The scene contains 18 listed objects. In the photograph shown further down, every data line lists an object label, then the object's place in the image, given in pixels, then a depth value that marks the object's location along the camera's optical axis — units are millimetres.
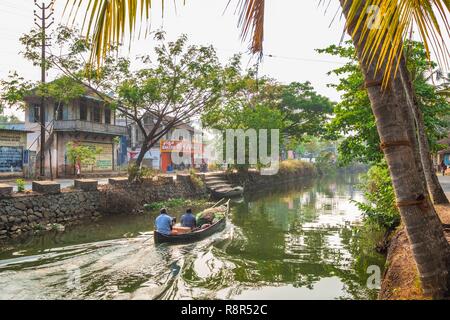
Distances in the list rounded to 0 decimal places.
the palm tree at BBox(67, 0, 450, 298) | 3229
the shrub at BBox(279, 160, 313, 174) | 46147
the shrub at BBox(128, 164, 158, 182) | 21422
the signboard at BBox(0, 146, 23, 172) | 22891
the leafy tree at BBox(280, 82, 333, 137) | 40750
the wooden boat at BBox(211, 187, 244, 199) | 28581
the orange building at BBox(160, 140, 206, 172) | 42781
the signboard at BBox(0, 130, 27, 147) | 22709
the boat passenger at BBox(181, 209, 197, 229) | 13468
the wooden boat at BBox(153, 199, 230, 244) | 12406
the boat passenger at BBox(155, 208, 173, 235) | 12594
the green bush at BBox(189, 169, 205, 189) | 28317
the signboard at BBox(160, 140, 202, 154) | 42619
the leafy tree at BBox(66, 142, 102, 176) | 22797
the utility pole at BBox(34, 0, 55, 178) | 19031
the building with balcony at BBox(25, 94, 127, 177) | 27750
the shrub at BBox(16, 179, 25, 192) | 15653
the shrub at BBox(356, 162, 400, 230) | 10378
